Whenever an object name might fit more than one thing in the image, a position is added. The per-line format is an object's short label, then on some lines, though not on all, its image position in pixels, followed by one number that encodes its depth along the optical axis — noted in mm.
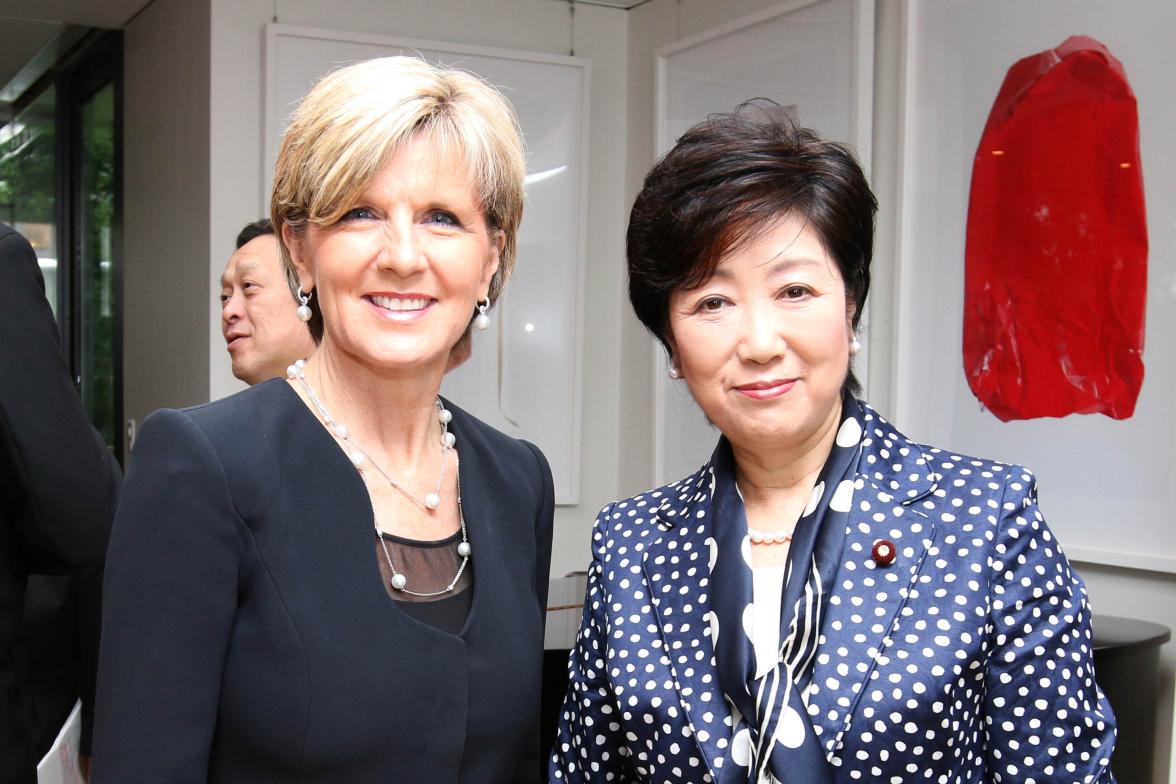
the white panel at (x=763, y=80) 4098
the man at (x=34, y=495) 1891
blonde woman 1434
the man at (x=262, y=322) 2816
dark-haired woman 1519
